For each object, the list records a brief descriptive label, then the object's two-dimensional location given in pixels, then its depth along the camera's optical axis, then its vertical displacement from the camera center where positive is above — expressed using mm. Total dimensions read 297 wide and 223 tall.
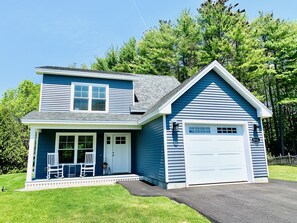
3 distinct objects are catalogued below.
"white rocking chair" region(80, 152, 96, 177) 9367 -621
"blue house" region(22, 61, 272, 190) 7793 +718
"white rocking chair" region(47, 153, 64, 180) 8836 -724
